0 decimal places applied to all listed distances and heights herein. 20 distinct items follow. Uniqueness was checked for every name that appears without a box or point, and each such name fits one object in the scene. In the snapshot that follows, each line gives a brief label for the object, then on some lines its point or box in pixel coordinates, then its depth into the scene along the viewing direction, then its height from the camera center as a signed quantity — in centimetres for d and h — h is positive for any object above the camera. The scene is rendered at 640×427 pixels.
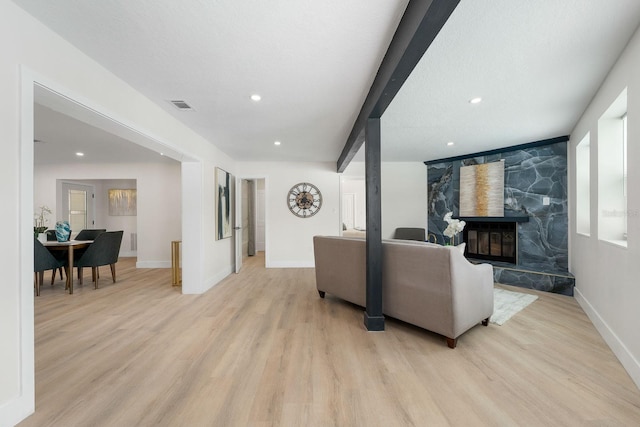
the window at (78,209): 618 +12
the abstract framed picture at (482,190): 461 +40
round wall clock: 571 +29
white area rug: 278 -116
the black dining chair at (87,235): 495 -41
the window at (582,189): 335 +28
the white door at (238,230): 507 -36
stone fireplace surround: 386 -6
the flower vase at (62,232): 406 -29
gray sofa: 217 -70
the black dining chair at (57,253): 417 -62
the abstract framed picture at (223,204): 437 +15
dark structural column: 252 -18
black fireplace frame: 443 -40
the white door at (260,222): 787 -30
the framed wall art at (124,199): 684 +38
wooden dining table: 375 -51
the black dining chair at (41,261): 351 -68
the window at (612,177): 250 +33
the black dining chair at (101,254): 399 -65
